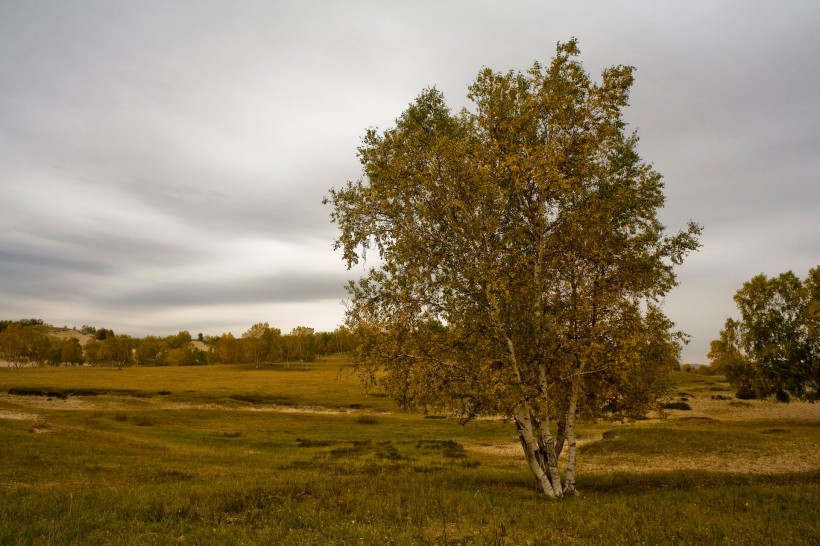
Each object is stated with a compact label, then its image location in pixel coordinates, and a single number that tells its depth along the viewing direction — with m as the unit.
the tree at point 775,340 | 56.97
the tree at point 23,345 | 174.88
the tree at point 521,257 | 19.52
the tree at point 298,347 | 196.12
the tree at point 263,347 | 196.00
